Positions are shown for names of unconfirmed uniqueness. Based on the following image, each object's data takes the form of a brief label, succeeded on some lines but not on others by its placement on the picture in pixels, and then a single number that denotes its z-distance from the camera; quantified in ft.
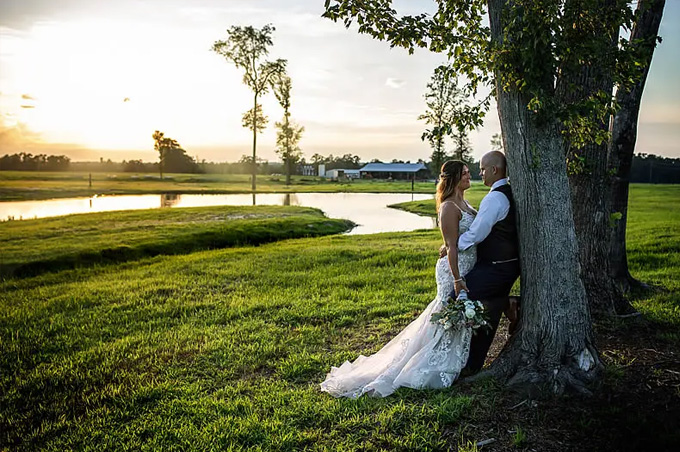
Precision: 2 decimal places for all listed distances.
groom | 16.79
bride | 16.52
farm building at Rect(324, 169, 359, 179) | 367.52
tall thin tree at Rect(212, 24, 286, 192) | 136.67
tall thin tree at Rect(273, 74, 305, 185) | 234.15
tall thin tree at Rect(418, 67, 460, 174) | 132.29
